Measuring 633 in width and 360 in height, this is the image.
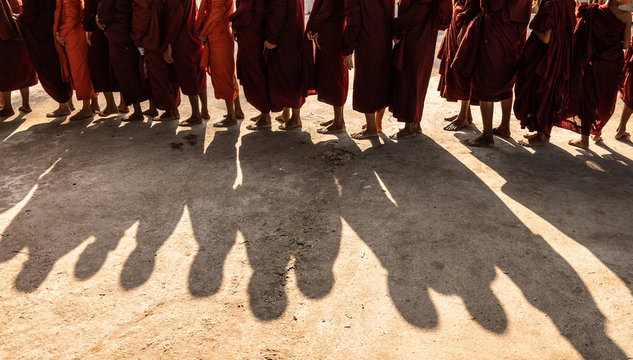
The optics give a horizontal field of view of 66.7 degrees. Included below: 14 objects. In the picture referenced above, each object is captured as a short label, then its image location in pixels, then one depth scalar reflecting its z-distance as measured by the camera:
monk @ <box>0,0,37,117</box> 5.75
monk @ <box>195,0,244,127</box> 5.35
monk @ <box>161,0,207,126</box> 5.39
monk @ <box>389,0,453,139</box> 4.75
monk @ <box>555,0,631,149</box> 4.44
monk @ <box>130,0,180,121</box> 5.39
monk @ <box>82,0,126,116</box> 5.58
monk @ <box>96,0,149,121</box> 5.42
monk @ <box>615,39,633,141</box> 4.90
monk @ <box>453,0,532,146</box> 4.50
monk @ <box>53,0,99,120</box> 5.62
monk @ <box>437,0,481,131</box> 4.89
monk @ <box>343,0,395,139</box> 4.84
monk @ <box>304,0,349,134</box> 4.99
